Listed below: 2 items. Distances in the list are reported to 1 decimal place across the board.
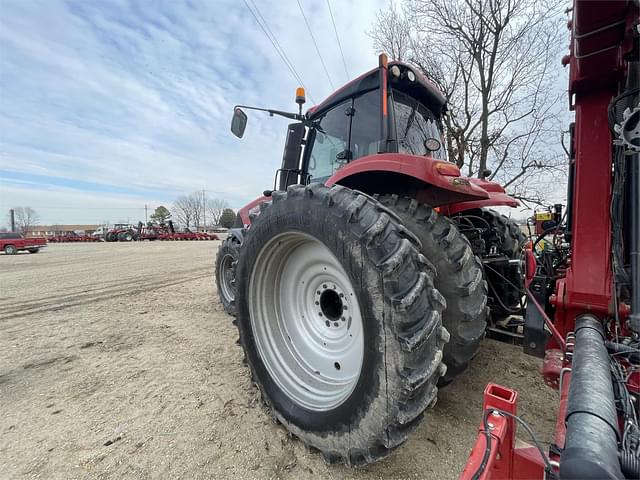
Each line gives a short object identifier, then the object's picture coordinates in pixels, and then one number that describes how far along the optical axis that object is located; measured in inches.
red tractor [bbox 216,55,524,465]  52.3
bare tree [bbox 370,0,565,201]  411.5
